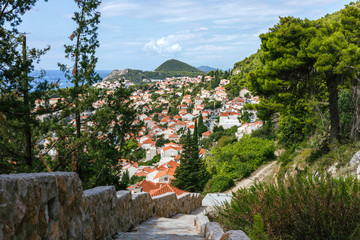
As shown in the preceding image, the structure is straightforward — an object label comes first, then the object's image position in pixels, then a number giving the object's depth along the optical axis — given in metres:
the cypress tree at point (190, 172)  30.52
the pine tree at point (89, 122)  8.77
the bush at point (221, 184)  20.67
